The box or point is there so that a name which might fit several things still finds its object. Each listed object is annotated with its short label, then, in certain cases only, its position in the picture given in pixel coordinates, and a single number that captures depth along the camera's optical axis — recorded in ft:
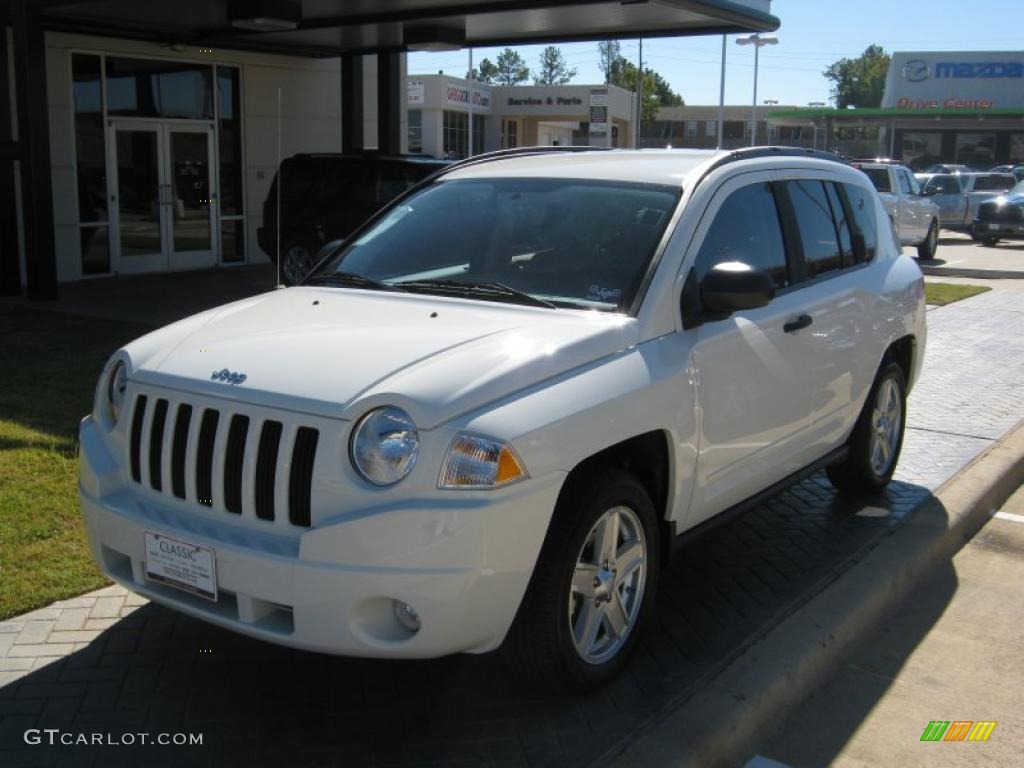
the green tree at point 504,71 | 442.50
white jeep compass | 11.06
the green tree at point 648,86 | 306.76
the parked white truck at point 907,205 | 73.87
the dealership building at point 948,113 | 186.60
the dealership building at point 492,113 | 170.30
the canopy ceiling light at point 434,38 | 57.26
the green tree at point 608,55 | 347.95
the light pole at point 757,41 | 154.81
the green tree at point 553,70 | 442.09
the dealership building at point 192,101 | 46.60
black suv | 48.75
